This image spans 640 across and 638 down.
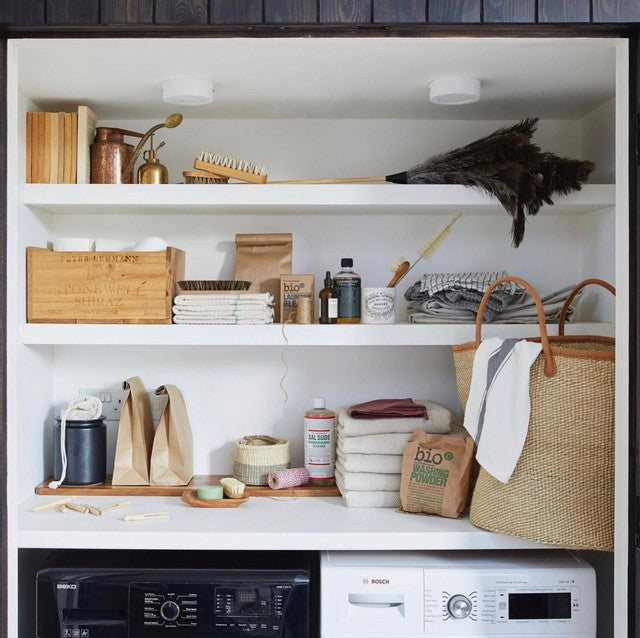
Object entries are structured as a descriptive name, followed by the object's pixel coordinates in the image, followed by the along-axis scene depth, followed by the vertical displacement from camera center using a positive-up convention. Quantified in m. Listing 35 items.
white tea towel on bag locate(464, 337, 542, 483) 1.84 -0.19
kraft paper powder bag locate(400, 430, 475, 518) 2.04 -0.39
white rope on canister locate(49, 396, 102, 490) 2.26 -0.27
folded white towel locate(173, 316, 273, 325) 2.20 +0.01
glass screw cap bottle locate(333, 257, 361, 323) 2.25 +0.08
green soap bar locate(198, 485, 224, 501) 2.15 -0.47
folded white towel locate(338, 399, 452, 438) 2.15 -0.28
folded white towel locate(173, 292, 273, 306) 2.20 +0.07
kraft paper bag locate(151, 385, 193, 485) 2.29 -0.37
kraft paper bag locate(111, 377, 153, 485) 2.29 -0.36
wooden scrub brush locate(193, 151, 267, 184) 2.19 +0.44
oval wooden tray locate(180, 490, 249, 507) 2.12 -0.49
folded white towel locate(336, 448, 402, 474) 2.13 -0.38
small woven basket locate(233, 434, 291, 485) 2.31 -0.41
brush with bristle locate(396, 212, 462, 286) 2.25 +0.23
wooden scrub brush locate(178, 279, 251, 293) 2.24 +0.11
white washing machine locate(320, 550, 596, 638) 1.91 -0.68
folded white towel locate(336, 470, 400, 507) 2.14 -0.48
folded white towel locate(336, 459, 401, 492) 2.13 -0.43
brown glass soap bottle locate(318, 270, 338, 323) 2.26 +0.06
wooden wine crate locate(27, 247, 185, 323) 2.19 +0.11
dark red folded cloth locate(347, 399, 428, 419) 2.17 -0.24
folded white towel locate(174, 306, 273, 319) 2.20 +0.03
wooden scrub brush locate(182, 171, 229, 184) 2.20 +0.42
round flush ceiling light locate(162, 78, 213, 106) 2.09 +0.63
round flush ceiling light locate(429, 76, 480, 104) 2.08 +0.64
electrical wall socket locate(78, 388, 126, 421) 2.48 -0.24
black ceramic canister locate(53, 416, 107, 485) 2.28 -0.37
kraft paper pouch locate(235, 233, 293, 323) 2.38 +0.21
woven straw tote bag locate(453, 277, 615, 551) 1.80 -0.31
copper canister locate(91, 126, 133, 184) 2.22 +0.48
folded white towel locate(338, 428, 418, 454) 2.12 -0.33
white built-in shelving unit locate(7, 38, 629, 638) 1.87 +0.31
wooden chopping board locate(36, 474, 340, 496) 2.25 -0.48
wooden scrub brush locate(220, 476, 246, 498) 2.17 -0.46
